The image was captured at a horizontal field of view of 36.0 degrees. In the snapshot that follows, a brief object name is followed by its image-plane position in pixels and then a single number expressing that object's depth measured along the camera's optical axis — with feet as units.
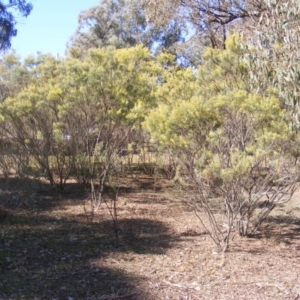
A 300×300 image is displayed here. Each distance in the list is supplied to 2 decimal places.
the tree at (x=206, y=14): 45.14
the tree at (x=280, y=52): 14.88
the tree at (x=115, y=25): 94.94
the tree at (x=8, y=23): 33.81
